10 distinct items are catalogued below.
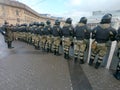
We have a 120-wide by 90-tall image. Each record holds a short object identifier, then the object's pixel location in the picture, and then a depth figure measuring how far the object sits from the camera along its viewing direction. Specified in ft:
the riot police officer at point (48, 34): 15.55
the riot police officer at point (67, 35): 12.33
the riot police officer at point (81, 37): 10.91
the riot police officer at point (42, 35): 16.65
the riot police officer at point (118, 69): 8.52
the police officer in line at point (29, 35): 21.13
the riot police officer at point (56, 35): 13.95
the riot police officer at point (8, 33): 19.42
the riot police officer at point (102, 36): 9.34
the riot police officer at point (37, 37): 18.21
